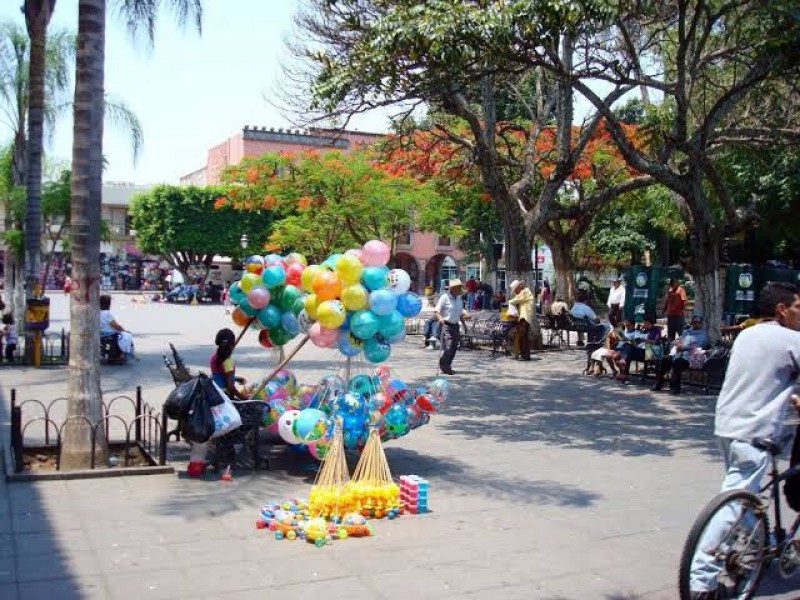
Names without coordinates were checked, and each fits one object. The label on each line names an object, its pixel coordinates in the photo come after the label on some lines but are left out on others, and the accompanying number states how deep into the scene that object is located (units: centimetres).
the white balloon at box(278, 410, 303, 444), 744
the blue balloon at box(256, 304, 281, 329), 898
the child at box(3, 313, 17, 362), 1621
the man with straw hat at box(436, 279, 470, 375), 1547
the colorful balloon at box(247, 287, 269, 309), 876
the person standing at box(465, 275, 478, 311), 3800
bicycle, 452
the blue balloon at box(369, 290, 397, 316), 763
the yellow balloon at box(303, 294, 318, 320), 772
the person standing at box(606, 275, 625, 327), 2457
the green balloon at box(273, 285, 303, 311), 888
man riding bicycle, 477
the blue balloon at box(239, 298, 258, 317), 903
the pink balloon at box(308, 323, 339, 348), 777
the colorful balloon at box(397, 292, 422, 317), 802
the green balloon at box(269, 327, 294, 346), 917
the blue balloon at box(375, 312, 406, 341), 778
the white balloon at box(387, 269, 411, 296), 795
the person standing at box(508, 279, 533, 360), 1853
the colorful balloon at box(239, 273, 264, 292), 884
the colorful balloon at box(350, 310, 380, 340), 762
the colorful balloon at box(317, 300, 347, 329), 748
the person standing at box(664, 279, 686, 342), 1925
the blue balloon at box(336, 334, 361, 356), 788
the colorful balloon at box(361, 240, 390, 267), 792
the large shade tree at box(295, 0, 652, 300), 1081
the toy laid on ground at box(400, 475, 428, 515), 686
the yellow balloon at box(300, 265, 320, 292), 779
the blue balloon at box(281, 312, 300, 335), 902
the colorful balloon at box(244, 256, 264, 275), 892
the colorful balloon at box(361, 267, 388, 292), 779
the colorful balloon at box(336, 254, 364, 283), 765
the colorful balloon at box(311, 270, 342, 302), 764
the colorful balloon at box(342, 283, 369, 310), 760
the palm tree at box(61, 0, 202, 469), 795
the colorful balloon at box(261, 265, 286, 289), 864
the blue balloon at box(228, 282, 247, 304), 903
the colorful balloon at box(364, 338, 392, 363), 792
